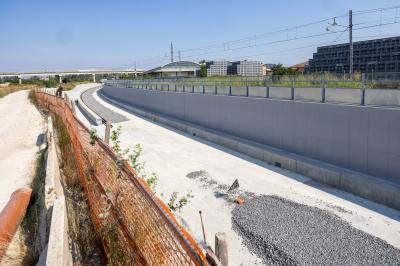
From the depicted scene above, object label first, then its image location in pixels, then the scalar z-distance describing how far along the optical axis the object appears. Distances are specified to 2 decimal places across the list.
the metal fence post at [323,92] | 10.45
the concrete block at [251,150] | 11.92
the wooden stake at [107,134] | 7.42
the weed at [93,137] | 6.63
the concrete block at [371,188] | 7.55
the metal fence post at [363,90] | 9.17
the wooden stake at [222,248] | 2.52
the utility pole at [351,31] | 24.70
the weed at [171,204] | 5.38
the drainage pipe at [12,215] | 6.72
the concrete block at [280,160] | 10.46
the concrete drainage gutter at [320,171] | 7.77
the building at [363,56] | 38.41
